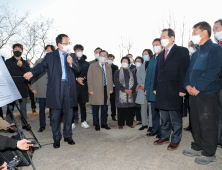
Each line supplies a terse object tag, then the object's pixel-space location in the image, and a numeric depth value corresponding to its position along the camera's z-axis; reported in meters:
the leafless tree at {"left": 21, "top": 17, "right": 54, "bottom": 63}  15.24
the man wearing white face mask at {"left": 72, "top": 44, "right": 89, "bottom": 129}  5.34
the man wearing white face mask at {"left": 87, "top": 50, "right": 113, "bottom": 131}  4.95
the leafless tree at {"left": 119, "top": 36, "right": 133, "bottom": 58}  21.50
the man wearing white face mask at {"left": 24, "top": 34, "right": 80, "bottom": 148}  3.63
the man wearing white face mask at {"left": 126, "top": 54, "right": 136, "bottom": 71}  7.93
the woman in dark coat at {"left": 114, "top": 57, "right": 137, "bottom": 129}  5.06
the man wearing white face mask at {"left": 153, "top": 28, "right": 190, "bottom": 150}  3.37
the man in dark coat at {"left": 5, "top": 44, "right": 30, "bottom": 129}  4.84
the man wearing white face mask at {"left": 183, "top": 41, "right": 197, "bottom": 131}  5.42
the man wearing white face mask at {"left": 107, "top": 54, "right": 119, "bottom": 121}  6.30
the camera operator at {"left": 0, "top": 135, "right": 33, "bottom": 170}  1.97
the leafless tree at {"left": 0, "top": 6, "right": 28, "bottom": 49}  12.42
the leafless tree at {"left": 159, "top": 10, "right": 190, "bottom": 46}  11.38
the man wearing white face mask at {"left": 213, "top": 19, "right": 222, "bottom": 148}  3.37
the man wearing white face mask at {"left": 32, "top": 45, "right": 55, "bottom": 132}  4.90
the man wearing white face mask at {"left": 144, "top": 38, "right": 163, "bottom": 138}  4.21
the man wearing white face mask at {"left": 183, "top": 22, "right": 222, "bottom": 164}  2.73
